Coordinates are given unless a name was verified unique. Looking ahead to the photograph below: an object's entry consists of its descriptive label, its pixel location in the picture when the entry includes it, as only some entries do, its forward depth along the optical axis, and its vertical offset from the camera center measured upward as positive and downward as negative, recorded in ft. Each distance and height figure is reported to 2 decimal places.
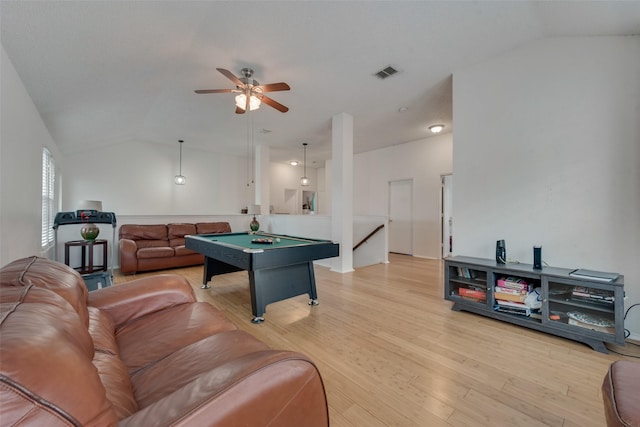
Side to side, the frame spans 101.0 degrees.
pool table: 8.42 -1.58
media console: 7.13 -2.63
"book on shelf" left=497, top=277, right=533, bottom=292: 8.61 -2.31
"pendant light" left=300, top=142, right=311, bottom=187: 23.15 +5.77
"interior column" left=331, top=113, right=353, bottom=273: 15.83 +1.48
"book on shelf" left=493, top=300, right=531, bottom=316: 8.43 -3.06
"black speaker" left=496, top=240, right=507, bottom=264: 9.29 -1.36
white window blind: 12.43 +0.81
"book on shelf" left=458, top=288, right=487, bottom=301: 9.31 -2.86
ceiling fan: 9.73 +4.64
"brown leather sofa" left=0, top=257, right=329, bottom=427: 1.71 -1.70
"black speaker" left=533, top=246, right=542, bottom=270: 8.50 -1.39
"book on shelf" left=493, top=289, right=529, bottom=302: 8.53 -2.71
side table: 13.34 -2.28
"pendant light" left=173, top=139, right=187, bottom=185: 22.61 +3.01
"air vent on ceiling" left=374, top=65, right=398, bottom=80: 11.09 +6.10
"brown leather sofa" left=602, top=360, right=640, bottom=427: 2.84 -2.13
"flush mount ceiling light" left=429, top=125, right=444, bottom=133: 17.49 +5.77
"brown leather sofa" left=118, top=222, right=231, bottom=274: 15.15 -2.10
